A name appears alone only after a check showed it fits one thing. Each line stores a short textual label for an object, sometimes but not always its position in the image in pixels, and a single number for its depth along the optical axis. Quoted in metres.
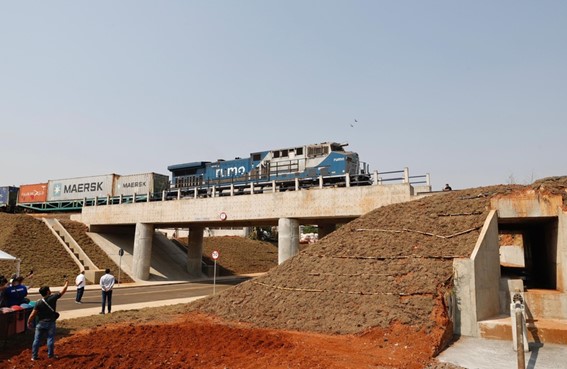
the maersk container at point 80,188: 42.69
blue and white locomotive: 27.76
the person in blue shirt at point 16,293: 10.63
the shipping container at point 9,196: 49.47
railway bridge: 23.59
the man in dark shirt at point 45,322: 8.85
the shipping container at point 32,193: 47.41
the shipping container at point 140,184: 39.50
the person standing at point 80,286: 19.64
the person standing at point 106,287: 16.30
